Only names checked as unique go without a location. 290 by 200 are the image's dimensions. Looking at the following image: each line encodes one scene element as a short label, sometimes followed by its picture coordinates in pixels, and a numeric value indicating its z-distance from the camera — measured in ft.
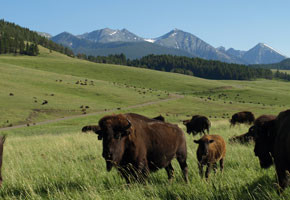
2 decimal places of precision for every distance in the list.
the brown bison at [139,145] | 38.99
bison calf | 63.10
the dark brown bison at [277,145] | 32.04
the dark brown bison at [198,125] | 158.71
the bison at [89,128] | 201.02
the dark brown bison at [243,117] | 223.71
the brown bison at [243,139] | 97.35
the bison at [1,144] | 48.11
